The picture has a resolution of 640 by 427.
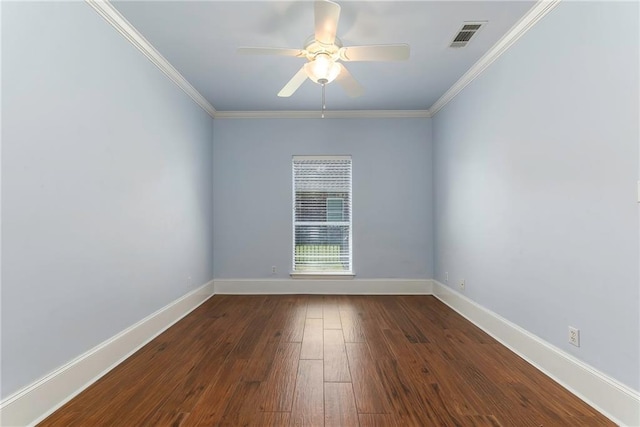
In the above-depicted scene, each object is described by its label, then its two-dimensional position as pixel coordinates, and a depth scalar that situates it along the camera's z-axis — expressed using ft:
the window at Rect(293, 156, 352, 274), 15.52
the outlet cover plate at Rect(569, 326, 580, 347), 6.54
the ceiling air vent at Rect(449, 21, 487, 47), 8.19
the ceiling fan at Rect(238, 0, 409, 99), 7.18
